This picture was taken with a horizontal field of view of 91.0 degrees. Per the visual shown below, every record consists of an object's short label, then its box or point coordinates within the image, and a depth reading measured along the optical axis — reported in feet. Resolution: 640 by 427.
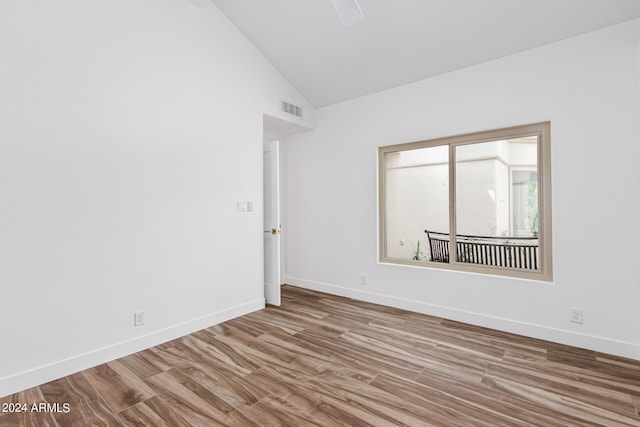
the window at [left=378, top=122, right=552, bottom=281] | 9.98
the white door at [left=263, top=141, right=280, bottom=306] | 12.70
